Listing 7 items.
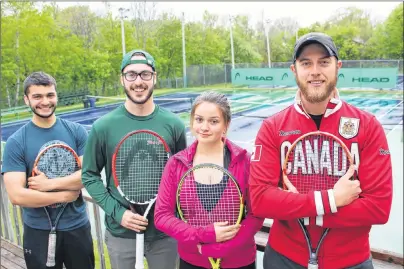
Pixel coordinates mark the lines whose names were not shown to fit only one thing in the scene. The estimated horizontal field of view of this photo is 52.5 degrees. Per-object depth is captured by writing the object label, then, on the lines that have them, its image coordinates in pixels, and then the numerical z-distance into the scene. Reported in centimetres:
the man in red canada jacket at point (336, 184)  167
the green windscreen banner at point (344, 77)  2728
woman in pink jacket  184
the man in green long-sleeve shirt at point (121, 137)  232
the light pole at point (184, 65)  3120
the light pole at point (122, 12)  2100
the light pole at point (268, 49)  3480
